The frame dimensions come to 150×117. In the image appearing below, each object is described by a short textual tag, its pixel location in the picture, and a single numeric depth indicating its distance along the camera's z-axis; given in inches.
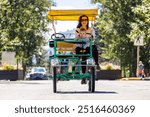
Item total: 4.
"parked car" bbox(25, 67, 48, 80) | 2691.9
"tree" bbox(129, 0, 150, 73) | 1839.3
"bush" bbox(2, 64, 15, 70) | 2522.6
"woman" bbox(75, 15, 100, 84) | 728.3
